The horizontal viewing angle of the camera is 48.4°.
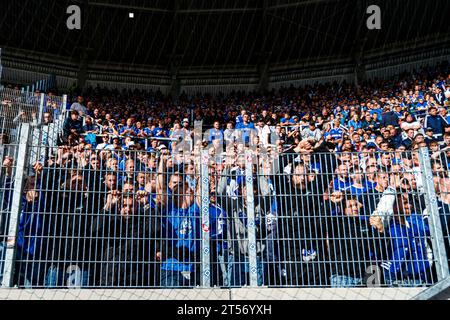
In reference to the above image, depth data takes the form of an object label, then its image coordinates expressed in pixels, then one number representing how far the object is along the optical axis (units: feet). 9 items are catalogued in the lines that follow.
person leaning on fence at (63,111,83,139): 43.19
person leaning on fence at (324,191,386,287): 19.93
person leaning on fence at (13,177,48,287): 18.92
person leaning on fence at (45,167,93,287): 19.15
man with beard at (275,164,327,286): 20.03
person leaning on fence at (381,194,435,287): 19.89
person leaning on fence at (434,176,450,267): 20.36
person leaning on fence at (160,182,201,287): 19.86
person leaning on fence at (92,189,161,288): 19.43
